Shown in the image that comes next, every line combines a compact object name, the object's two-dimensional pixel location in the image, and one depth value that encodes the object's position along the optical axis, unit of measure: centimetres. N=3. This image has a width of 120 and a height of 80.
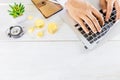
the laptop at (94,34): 80
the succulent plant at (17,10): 88
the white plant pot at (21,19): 88
